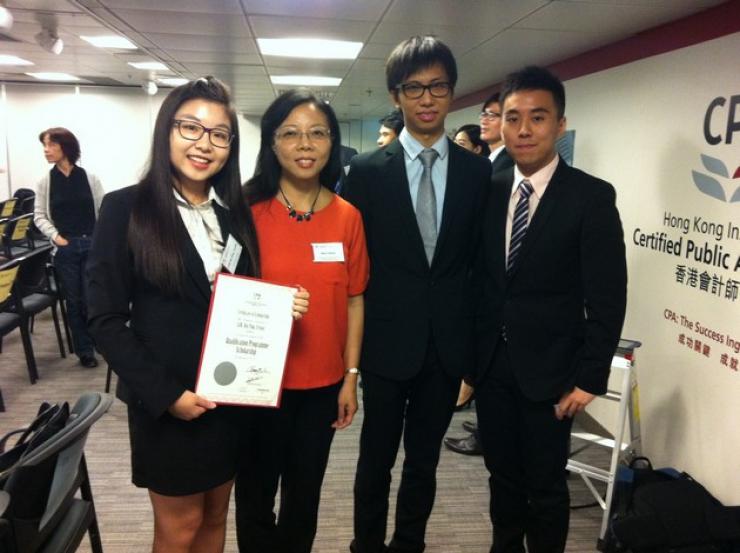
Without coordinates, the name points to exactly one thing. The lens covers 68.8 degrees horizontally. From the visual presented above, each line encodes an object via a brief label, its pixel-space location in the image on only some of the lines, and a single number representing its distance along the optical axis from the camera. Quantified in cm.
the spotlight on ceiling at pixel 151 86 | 811
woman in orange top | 154
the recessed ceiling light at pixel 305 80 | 648
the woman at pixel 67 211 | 415
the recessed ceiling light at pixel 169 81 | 781
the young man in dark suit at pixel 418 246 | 174
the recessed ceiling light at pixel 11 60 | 652
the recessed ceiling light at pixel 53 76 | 827
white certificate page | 132
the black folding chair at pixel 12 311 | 349
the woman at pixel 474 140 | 403
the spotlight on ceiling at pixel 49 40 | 457
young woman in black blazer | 128
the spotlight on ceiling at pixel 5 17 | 352
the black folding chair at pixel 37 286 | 397
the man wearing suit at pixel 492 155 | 305
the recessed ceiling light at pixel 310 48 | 435
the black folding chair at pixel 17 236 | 541
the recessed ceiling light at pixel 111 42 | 475
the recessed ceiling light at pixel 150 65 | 622
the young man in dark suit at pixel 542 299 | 170
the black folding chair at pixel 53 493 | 124
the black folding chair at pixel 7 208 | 680
